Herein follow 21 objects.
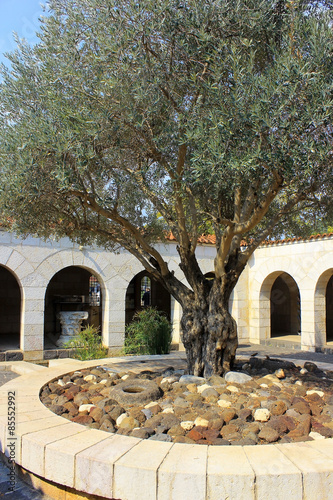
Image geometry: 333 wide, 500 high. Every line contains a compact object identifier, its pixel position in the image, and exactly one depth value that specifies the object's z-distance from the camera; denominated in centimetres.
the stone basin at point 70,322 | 1315
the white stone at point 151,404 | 474
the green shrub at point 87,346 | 1012
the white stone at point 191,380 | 559
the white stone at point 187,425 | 408
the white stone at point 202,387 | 527
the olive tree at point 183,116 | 414
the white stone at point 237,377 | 557
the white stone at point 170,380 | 569
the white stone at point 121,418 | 433
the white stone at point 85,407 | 471
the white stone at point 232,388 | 521
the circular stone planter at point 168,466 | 297
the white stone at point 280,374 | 594
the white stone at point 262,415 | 429
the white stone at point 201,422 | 414
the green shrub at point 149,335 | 1024
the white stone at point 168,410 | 457
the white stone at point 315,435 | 389
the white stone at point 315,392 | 515
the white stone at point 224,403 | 469
